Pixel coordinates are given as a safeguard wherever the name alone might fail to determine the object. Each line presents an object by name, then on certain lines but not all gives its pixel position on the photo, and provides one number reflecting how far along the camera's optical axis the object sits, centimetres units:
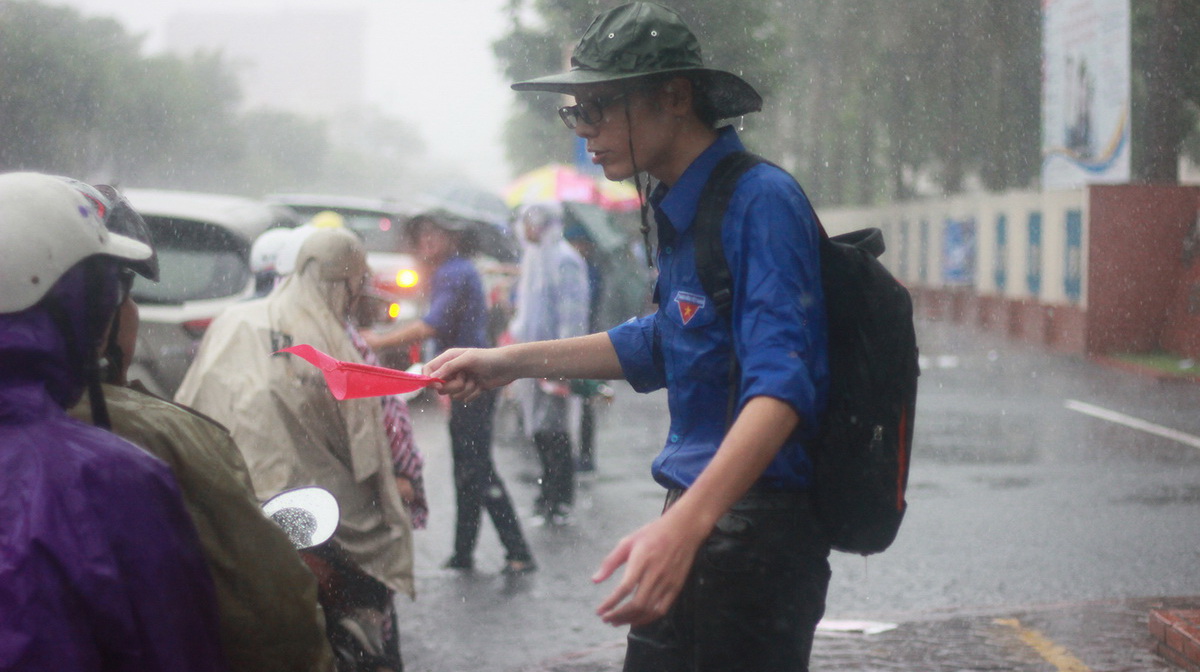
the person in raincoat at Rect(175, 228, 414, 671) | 438
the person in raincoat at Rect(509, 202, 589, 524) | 824
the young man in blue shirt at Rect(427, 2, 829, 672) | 204
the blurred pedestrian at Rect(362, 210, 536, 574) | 686
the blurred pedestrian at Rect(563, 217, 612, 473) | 957
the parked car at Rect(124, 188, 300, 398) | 800
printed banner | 1950
